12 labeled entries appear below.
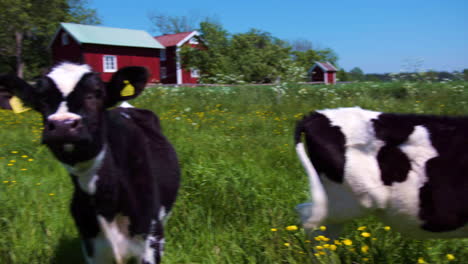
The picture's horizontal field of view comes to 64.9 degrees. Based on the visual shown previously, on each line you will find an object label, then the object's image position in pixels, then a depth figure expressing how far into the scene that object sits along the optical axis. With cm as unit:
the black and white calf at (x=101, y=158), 189
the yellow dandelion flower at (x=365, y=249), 242
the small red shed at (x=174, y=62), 3988
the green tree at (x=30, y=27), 3594
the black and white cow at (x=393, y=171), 217
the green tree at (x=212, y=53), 3003
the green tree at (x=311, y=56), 6625
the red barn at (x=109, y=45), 3422
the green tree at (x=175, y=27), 5472
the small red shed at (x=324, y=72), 5637
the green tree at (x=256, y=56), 2966
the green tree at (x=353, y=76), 7469
